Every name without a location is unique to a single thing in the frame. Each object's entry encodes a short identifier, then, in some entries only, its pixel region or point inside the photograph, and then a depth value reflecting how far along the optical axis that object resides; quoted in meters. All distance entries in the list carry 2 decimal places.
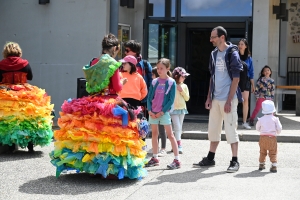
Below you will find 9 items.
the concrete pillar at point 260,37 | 15.34
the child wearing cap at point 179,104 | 10.24
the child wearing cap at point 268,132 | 8.34
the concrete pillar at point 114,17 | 12.80
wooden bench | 17.52
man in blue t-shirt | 8.25
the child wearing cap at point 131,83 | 8.77
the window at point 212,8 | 16.19
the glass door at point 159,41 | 15.59
